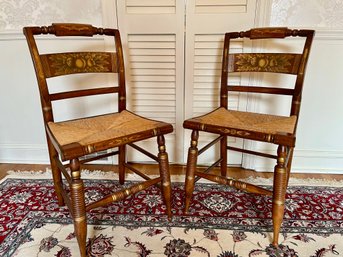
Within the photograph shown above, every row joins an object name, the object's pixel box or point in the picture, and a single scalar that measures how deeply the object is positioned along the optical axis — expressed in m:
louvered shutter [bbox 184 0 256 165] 1.58
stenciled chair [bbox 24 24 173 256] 1.01
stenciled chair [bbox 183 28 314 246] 1.10
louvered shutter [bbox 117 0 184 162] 1.61
